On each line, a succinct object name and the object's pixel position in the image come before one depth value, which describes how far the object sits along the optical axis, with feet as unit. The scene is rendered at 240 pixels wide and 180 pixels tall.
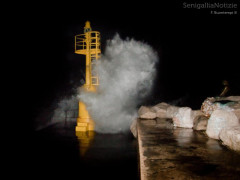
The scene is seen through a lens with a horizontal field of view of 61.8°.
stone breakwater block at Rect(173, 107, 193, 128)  21.31
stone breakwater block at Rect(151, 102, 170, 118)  30.30
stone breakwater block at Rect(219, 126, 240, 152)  12.41
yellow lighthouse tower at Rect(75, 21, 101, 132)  38.14
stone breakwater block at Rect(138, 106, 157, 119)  29.27
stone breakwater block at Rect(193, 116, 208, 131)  19.65
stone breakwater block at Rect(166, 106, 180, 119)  28.73
